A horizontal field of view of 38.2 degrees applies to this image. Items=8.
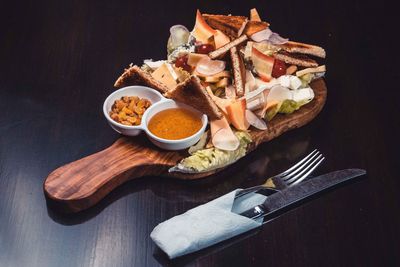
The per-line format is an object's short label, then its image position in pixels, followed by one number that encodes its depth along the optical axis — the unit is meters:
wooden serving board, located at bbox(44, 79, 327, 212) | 2.12
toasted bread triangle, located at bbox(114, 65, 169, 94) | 2.46
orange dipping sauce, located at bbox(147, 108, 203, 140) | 2.31
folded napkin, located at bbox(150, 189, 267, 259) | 2.02
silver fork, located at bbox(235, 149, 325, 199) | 2.23
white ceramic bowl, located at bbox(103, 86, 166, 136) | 2.30
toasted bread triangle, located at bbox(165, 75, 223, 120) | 2.31
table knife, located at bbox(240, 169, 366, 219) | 2.16
